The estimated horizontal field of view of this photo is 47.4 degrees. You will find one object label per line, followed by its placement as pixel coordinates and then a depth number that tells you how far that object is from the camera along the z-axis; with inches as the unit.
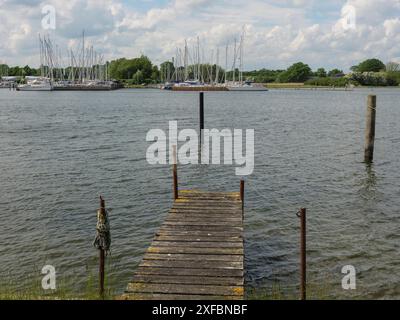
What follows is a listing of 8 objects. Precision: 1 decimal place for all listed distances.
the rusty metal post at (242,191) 582.6
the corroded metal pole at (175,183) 621.2
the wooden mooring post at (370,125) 1099.9
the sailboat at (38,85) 5974.4
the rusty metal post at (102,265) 427.3
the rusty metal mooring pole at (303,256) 426.3
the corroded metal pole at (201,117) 1618.7
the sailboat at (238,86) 6186.0
